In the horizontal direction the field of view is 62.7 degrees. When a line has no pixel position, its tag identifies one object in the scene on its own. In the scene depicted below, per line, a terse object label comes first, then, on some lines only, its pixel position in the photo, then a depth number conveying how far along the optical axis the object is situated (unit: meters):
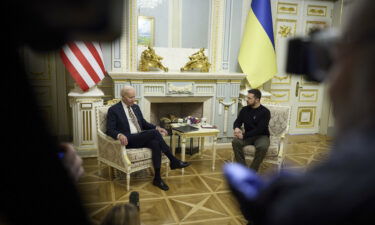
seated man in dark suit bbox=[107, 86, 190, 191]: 2.94
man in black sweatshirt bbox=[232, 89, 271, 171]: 3.06
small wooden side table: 3.29
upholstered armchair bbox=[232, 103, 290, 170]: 3.15
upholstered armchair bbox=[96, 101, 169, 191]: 2.82
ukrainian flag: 4.04
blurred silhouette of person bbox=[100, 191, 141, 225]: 0.89
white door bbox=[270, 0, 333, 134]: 4.82
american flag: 3.40
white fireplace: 3.80
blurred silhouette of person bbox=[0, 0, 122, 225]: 0.21
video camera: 0.31
